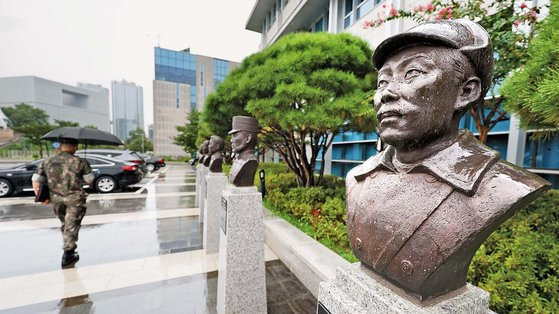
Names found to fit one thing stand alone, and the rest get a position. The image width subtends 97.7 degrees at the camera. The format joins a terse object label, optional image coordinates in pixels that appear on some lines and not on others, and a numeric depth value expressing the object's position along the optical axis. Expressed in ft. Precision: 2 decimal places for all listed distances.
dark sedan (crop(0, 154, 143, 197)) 33.17
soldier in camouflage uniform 13.19
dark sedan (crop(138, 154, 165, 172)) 69.94
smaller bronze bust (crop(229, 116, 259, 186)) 10.67
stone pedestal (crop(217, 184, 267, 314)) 9.13
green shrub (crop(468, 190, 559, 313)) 6.43
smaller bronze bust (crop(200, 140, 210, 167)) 24.10
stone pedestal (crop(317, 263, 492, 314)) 3.60
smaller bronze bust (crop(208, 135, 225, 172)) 18.11
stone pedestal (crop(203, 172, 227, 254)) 15.15
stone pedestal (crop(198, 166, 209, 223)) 21.58
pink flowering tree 10.61
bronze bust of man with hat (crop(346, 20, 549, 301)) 3.23
